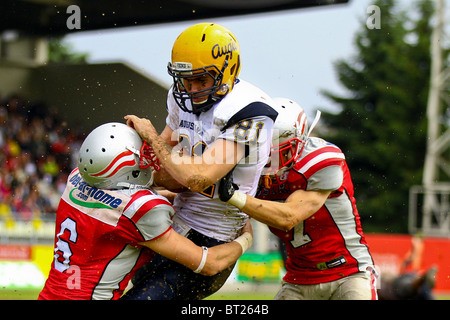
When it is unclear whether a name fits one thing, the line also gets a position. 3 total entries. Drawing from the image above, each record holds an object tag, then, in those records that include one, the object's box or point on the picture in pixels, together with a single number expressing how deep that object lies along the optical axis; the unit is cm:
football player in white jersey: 671
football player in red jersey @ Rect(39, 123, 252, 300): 669
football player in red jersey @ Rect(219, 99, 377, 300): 759
